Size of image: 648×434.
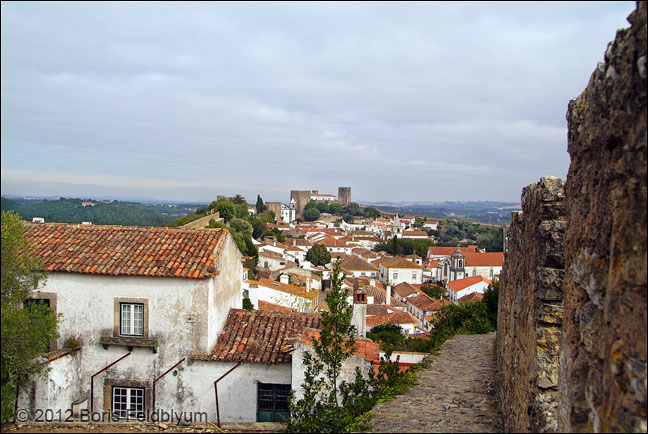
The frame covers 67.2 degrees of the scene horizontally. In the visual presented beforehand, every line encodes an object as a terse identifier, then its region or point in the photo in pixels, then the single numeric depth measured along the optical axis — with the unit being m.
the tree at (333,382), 8.14
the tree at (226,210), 60.12
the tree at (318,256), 63.91
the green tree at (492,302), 16.91
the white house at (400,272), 71.06
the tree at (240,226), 56.29
